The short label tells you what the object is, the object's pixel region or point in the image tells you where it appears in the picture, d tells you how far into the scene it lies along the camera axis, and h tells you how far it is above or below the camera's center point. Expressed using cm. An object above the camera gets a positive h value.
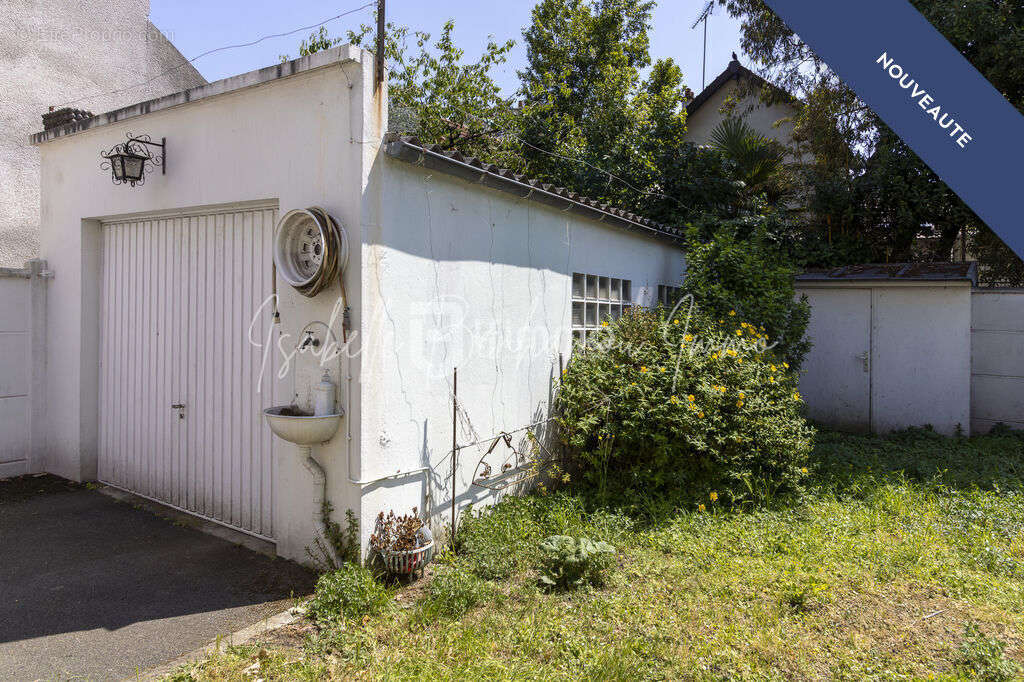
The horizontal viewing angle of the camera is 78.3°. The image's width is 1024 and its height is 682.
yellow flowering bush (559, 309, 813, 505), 598 -90
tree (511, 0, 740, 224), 1171 +505
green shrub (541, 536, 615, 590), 451 -170
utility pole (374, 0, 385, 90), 445 +187
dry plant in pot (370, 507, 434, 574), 437 -152
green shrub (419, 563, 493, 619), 402 -176
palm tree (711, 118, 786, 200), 1145 +325
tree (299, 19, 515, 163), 1797 +730
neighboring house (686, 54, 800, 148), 1414 +612
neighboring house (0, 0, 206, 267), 870 +379
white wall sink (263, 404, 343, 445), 427 -68
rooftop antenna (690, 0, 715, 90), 1302 +664
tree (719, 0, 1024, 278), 1020 +371
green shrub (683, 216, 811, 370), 789 +54
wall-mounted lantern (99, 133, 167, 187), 558 +150
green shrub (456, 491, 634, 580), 475 -167
